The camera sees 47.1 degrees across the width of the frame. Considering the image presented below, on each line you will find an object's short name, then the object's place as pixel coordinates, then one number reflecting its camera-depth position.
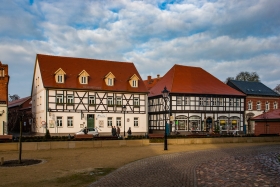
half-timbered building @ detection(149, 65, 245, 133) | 48.94
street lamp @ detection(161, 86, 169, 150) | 25.00
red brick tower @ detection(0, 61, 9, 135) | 35.69
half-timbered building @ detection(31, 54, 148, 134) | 41.28
